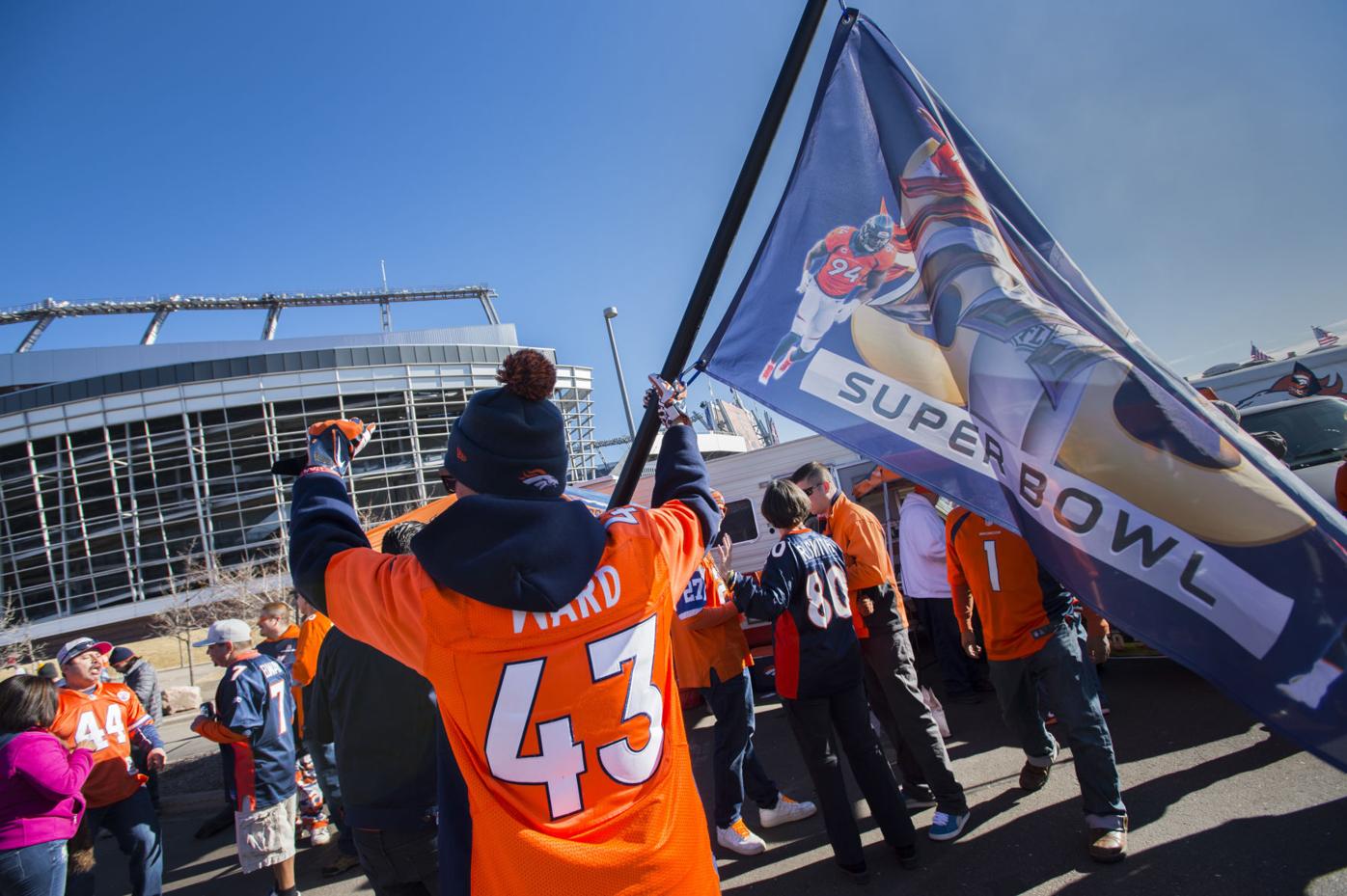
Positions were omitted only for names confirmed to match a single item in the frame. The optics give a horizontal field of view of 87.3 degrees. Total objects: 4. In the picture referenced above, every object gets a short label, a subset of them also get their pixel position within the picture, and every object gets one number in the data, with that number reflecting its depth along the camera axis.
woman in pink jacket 3.72
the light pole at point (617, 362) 17.02
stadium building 44.00
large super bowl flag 1.72
